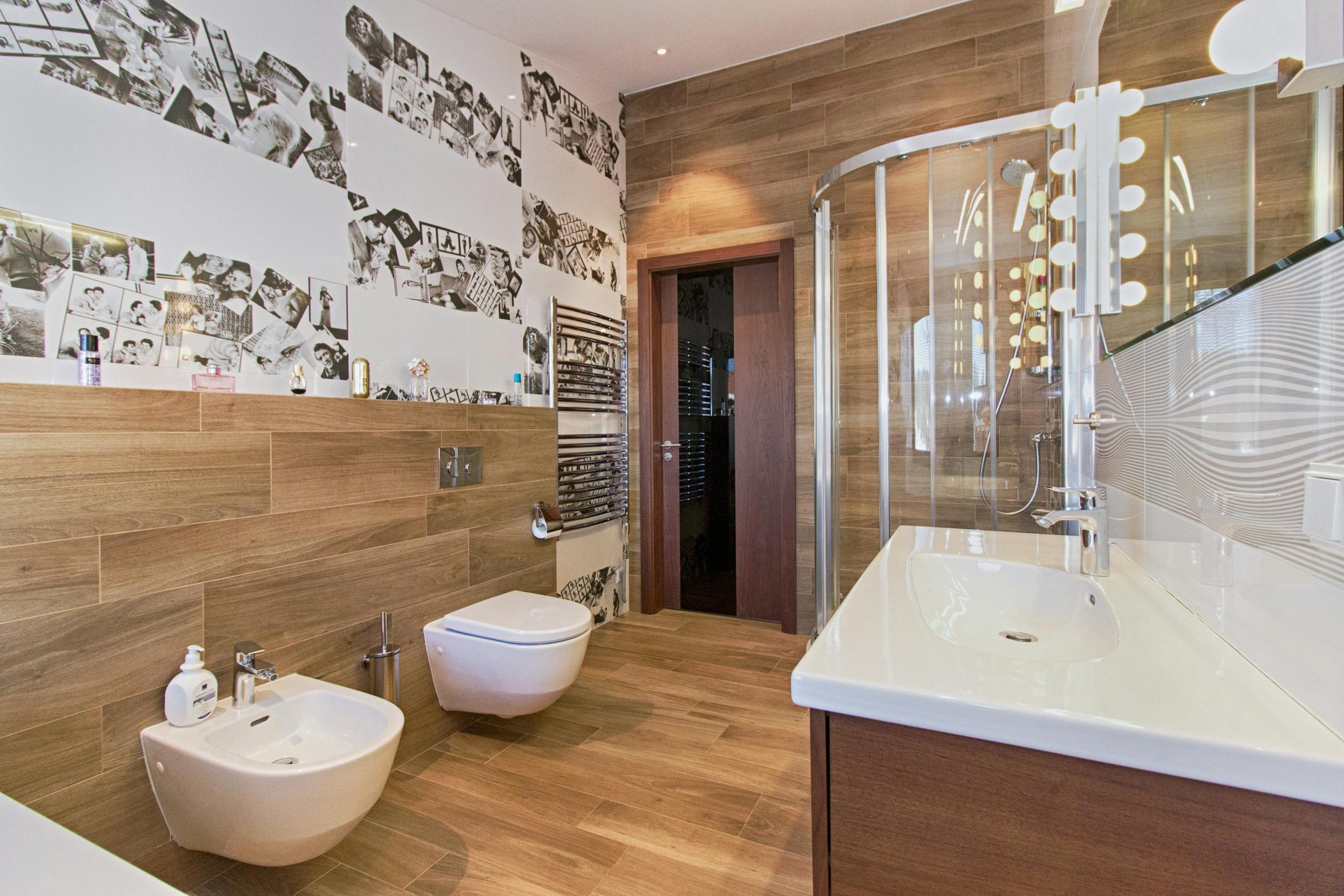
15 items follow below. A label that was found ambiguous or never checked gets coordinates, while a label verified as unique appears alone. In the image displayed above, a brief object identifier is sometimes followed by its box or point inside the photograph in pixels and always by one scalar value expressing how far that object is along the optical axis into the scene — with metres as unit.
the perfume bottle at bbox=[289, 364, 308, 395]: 1.87
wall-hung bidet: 1.32
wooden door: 3.48
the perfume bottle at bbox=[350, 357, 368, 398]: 2.04
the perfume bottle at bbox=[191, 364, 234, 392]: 1.66
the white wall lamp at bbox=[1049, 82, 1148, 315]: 1.19
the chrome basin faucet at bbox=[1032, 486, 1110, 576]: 1.19
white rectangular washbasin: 0.54
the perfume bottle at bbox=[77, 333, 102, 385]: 1.42
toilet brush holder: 2.04
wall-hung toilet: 2.06
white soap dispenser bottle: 1.50
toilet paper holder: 2.81
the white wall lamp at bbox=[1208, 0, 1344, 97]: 0.49
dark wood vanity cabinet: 0.52
